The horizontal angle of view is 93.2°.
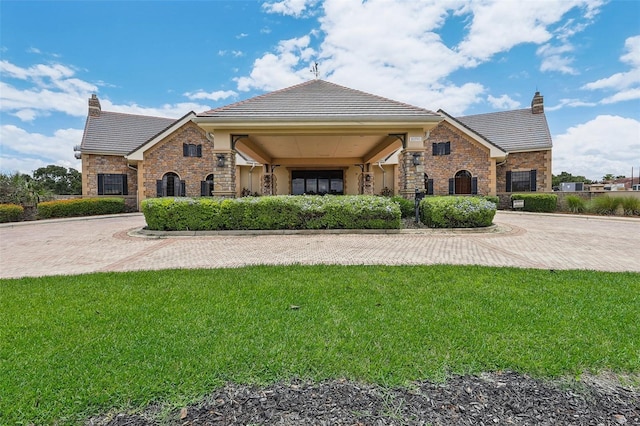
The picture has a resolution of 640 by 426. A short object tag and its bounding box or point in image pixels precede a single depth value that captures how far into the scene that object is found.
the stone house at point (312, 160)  19.61
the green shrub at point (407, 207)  11.62
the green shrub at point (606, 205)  15.17
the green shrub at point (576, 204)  16.38
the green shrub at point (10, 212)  14.61
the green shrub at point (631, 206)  14.75
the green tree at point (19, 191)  16.35
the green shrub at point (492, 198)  17.72
